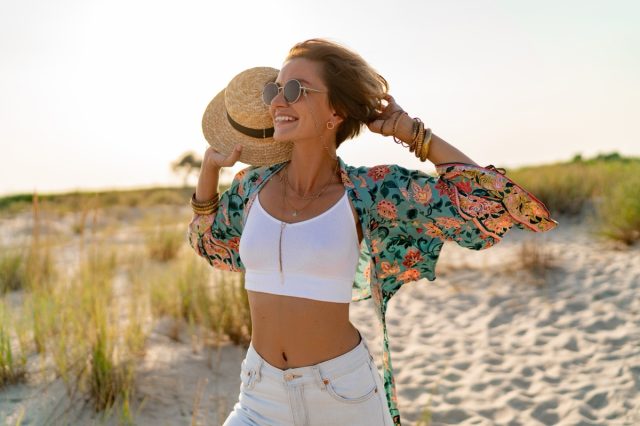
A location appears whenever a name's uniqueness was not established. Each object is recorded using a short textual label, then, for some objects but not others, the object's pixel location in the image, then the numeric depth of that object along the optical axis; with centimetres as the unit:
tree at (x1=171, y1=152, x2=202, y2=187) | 3108
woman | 217
